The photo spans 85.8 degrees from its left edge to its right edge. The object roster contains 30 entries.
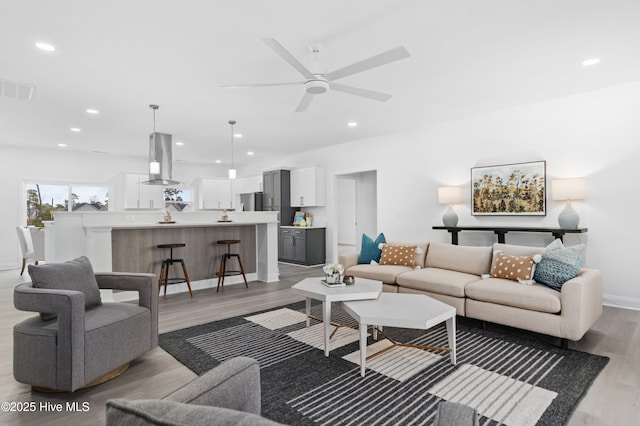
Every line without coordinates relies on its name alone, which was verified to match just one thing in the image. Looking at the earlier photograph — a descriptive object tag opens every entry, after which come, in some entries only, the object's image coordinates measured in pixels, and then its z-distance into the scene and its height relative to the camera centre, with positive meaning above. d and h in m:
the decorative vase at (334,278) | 3.32 -0.60
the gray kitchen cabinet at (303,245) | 7.42 -0.63
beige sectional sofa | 2.87 -0.72
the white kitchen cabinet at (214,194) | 9.89 +0.68
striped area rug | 2.01 -1.13
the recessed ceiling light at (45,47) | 3.03 +1.54
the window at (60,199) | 7.78 +0.46
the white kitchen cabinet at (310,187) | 7.71 +0.68
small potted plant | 3.33 -0.55
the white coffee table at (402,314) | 2.44 -0.73
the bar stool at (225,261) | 5.26 -0.69
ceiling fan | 2.54 +1.21
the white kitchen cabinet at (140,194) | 8.64 +0.61
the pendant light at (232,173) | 5.67 +0.77
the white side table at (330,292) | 2.84 -0.67
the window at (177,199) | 9.73 +0.54
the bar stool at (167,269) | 4.74 -0.73
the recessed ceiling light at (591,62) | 3.43 +1.55
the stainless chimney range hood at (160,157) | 5.46 +0.98
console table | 4.23 -0.20
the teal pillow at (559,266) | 3.13 -0.47
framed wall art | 4.75 +0.38
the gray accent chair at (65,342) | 2.10 -0.79
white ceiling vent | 3.89 +1.52
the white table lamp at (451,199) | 5.38 +0.26
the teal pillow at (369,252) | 4.77 -0.50
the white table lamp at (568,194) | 4.21 +0.25
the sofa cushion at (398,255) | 4.43 -0.51
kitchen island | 4.30 -0.32
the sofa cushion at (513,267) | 3.35 -0.52
